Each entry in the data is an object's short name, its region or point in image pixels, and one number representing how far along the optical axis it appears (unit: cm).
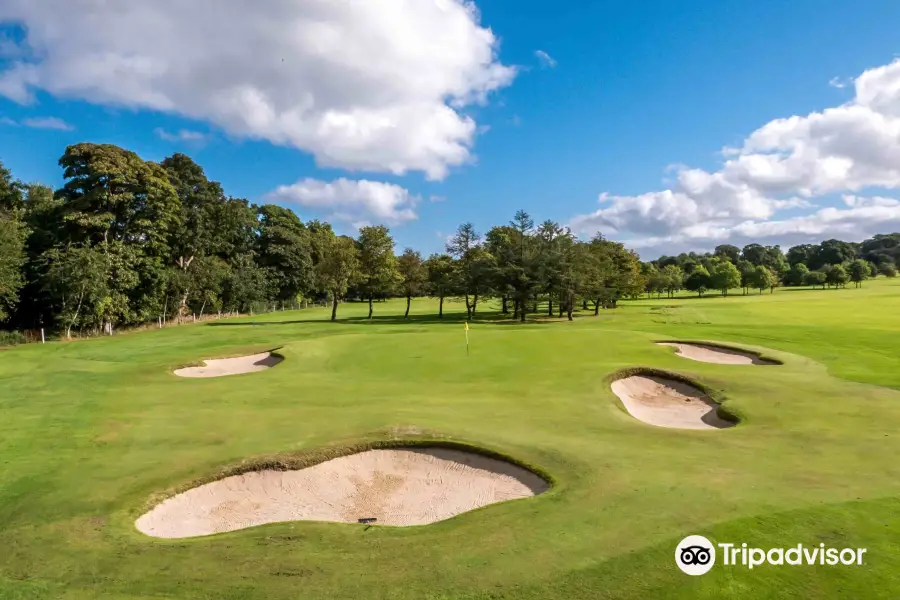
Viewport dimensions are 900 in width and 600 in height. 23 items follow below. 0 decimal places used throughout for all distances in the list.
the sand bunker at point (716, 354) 2505
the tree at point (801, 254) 16262
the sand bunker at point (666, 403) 1574
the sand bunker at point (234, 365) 2481
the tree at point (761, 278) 11138
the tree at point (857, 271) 11488
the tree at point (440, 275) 6028
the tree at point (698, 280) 11444
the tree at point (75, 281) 3841
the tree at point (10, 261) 3444
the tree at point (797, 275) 12938
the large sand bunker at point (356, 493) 952
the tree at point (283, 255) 8175
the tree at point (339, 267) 5862
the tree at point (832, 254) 14962
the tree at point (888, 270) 15162
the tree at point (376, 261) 6106
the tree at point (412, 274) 6425
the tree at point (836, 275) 11062
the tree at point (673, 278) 10988
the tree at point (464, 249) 5901
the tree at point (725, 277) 10938
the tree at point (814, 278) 11919
